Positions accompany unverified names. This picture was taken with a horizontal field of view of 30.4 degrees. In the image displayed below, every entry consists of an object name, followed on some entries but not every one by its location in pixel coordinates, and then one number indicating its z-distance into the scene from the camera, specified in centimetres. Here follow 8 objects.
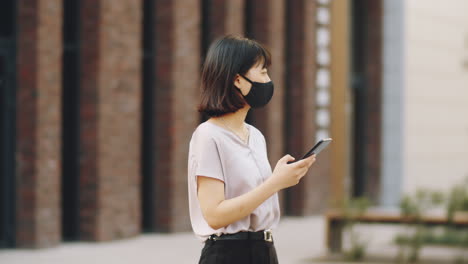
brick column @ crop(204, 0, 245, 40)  1698
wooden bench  1159
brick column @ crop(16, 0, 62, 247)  1266
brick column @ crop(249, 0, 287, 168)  1844
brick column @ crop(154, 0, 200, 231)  1555
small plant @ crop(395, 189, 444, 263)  1162
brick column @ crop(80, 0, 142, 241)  1381
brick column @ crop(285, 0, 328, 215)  2003
